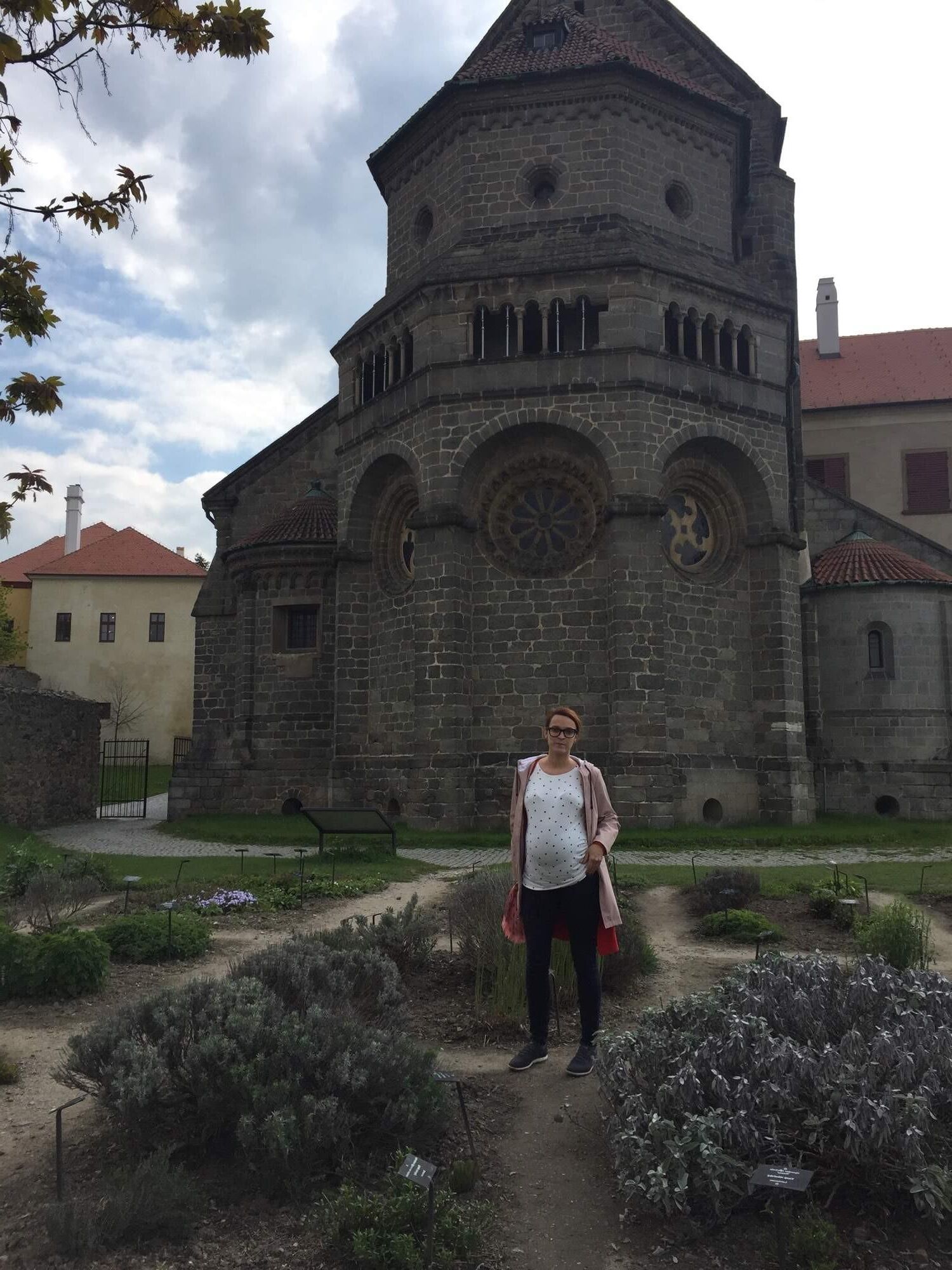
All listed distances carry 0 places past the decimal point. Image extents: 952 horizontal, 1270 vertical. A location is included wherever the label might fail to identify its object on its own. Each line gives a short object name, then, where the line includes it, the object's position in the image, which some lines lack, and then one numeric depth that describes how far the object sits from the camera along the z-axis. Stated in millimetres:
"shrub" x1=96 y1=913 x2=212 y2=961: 8398
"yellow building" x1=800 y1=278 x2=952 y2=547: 33812
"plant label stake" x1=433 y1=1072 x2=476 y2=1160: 4695
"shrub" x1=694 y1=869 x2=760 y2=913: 10445
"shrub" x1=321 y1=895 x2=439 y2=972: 7828
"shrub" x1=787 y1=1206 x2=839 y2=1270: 3748
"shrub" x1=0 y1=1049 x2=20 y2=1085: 5625
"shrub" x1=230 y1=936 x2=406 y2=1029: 5754
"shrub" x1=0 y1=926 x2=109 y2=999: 7199
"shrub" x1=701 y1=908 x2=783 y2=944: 9234
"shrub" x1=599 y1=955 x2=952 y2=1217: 3998
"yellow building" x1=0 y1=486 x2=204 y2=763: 47250
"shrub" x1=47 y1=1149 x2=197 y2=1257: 3865
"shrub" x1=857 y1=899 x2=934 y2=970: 7125
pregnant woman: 5754
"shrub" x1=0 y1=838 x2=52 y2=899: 10367
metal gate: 27328
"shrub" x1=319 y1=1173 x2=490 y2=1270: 3783
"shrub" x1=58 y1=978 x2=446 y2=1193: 4457
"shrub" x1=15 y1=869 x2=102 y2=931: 9133
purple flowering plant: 10609
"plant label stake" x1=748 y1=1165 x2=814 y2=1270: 3473
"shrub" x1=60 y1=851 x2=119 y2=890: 11180
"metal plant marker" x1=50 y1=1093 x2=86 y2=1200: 4195
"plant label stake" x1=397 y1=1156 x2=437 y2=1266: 3689
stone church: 18922
